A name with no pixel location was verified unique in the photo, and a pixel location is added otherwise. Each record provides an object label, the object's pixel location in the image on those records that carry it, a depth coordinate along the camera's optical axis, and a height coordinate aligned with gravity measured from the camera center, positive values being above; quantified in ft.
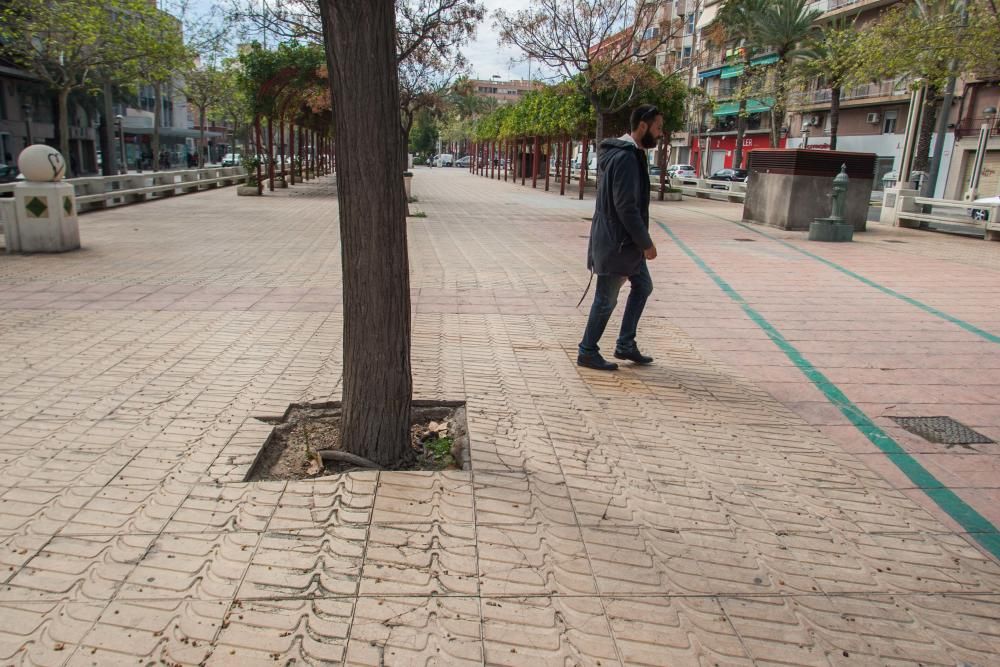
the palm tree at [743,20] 128.26 +22.96
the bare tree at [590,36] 65.67 +10.03
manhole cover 14.26 -5.08
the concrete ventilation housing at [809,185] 48.73 -1.73
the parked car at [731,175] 151.74 -3.98
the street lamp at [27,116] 128.77 +2.58
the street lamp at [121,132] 147.51 +0.51
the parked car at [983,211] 49.21 -3.20
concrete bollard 32.81 -3.17
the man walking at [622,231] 15.92 -1.68
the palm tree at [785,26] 122.11 +20.80
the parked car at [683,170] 172.78 -3.91
